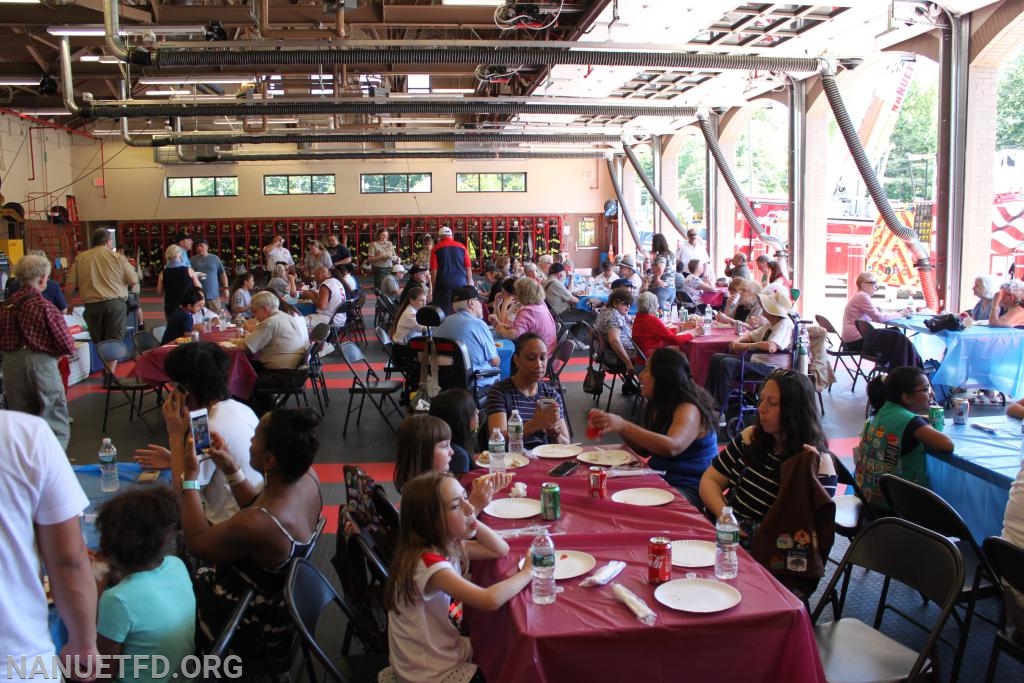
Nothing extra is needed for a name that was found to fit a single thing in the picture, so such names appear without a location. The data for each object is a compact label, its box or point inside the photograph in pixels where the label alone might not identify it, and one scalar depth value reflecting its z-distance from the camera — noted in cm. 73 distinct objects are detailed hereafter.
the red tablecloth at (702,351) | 758
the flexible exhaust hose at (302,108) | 1255
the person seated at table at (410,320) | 788
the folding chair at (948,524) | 309
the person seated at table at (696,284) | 1254
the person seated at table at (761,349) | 683
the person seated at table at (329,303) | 965
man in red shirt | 990
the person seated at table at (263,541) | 284
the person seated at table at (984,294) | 838
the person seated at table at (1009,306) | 768
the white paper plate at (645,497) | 329
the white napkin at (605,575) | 255
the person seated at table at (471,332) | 654
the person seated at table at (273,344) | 710
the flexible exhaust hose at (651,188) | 1850
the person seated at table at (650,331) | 753
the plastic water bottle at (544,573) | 246
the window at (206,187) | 2512
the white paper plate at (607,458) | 385
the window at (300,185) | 2508
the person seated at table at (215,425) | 347
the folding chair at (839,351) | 849
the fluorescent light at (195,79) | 1181
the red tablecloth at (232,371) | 676
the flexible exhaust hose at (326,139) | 1677
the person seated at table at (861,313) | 845
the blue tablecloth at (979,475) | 372
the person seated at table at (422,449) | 319
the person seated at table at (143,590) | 228
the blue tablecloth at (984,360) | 749
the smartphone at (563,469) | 371
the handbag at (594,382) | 780
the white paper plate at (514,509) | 320
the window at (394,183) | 2522
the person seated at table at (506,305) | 886
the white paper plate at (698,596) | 236
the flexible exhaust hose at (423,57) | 922
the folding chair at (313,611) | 245
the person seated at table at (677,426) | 399
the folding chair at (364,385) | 702
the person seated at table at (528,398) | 435
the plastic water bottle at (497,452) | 374
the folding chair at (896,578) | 258
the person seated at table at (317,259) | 1479
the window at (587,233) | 2552
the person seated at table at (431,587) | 244
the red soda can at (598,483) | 337
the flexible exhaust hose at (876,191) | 995
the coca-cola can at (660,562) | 255
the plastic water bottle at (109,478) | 353
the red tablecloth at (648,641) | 224
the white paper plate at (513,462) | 387
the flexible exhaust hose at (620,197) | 2228
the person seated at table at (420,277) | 1082
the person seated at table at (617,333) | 762
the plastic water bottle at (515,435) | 420
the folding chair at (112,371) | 729
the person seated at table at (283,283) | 1155
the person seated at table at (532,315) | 748
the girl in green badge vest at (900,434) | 397
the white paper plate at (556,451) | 406
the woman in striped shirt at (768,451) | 333
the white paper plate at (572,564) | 262
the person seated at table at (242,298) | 1010
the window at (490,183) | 2539
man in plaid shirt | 590
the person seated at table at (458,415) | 394
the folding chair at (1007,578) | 269
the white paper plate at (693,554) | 267
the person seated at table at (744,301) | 859
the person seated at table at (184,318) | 805
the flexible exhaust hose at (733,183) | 1345
